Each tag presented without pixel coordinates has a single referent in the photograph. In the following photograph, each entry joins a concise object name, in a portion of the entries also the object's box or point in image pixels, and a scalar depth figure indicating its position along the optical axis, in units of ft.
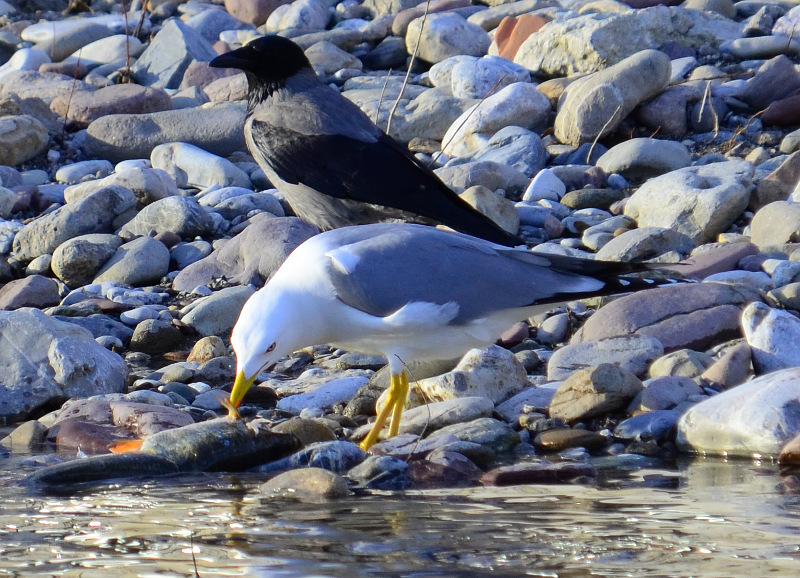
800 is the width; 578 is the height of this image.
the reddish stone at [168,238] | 57.91
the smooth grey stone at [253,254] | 51.72
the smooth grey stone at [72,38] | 100.78
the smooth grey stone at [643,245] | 48.03
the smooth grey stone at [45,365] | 39.17
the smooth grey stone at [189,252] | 56.65
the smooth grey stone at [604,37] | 74.08
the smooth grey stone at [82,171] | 70.44
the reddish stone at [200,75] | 86.43
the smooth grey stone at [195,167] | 67.00
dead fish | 30.73
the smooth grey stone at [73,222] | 58.13
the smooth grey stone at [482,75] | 74.08
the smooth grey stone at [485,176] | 57.72
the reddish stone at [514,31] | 81.46
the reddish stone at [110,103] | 78.74
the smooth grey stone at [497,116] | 66.64
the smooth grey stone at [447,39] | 83.71
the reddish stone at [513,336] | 43.73
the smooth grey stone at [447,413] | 34.37
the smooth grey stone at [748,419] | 30.86
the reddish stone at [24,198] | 65.41
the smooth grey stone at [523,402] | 35.86
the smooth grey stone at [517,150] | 63.00
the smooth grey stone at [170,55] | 88.89
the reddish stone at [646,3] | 87.86
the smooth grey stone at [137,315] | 49.78
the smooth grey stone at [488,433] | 32.86
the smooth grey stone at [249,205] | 61.52
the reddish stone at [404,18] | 89.86
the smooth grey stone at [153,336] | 47.98
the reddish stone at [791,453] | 29.68
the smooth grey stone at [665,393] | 34.68
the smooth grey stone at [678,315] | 39.63
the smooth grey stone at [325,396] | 38.68
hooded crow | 46.14
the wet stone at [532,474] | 28.53
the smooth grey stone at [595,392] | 34.58
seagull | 31.99
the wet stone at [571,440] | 33.09
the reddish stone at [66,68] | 91.81
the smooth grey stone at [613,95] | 64.80
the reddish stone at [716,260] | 45.62
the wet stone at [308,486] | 26.89
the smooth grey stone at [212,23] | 101.45
